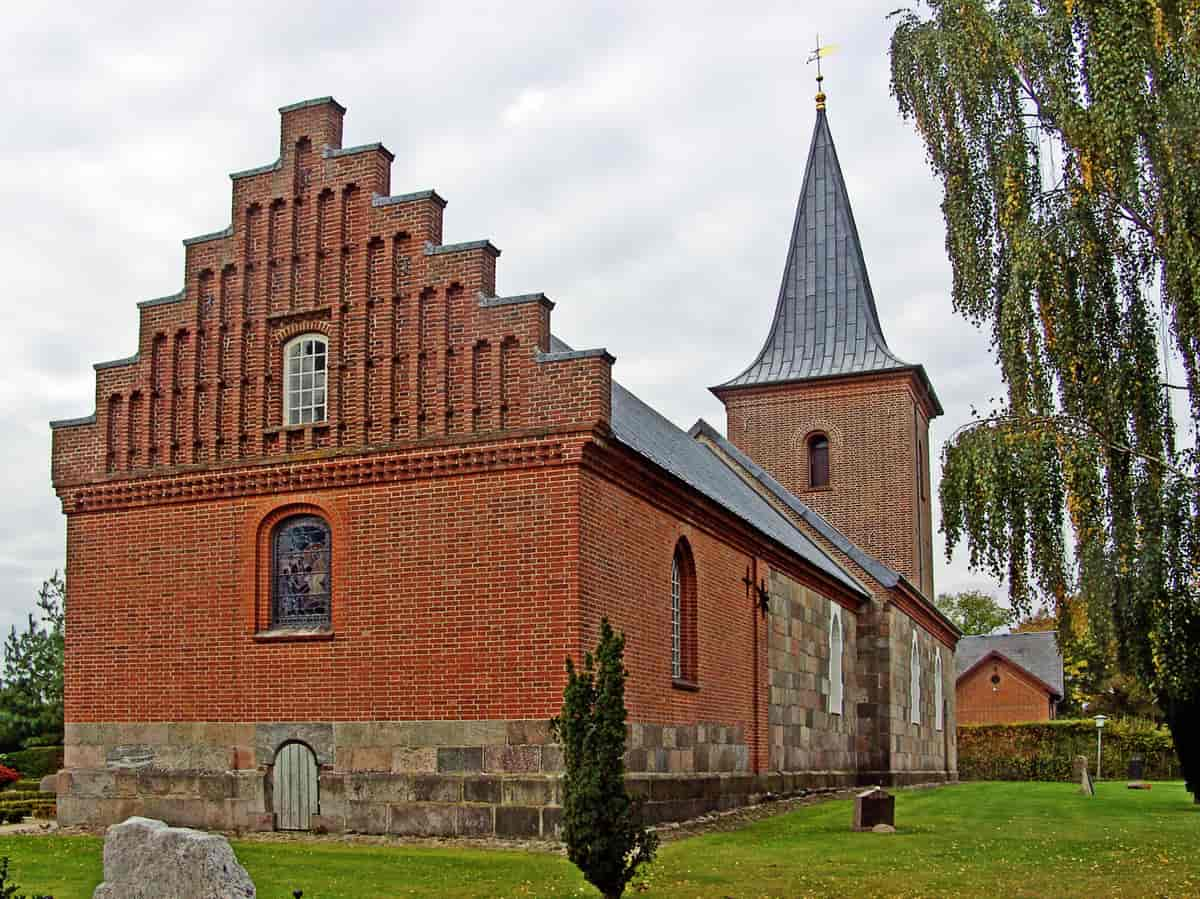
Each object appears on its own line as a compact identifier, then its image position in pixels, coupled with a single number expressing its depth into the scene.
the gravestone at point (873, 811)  18.47
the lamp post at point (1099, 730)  48.67
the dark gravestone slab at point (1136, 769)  46.62
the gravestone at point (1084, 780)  31.62
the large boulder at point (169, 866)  9.55
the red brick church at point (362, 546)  16.75
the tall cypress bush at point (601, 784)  11.43
